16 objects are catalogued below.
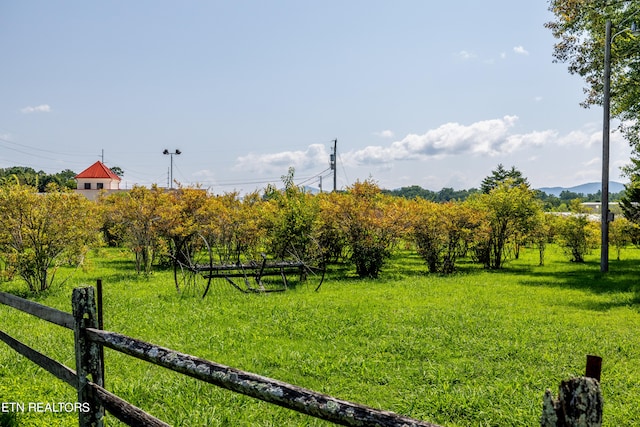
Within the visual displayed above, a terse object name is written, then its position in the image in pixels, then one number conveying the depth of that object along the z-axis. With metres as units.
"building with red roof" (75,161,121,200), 49.75
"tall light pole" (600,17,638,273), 14.62
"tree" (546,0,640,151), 15.45
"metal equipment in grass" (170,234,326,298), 10.66
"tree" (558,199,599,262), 18.03
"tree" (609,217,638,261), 20.06
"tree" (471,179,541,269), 16.27
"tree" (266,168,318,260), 13.77
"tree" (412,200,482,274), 14.98
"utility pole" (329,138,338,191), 40.58
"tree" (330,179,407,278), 14.11
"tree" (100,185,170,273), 14.20
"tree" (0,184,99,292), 10.12
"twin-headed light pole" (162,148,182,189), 43.69
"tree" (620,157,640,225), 19.56
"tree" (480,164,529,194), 55.00
